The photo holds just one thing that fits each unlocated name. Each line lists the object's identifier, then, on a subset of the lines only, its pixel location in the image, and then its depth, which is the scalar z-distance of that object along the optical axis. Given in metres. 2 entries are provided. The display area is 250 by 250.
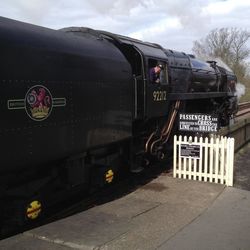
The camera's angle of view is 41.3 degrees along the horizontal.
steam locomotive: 3.92
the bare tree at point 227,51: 44.73
